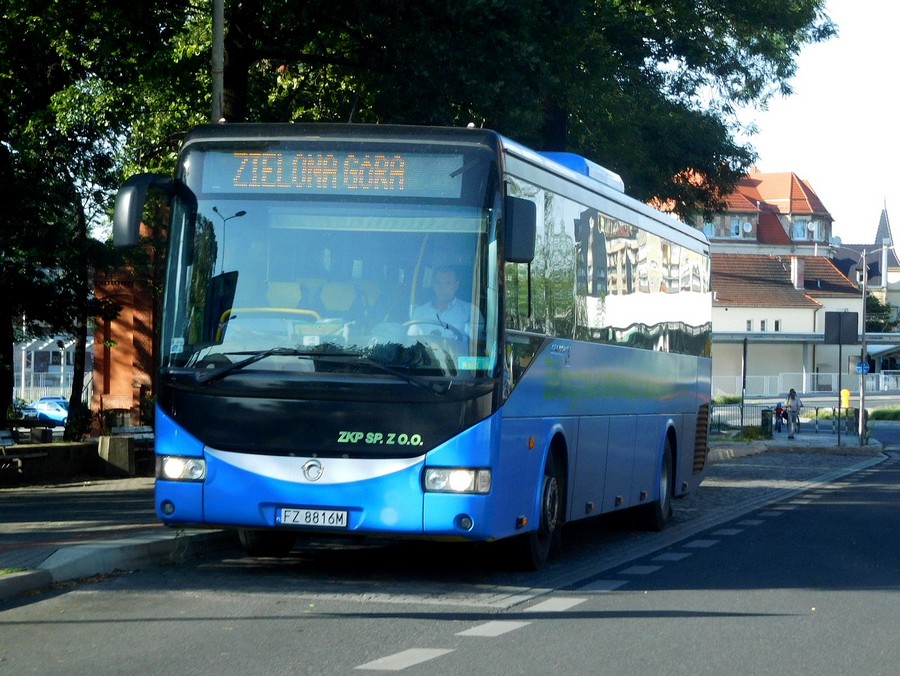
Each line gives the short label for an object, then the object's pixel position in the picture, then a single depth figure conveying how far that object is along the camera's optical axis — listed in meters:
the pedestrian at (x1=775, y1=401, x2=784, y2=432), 55.81
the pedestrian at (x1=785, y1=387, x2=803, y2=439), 48.81
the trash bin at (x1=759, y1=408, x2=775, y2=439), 47.81
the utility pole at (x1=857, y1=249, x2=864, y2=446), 43.36
